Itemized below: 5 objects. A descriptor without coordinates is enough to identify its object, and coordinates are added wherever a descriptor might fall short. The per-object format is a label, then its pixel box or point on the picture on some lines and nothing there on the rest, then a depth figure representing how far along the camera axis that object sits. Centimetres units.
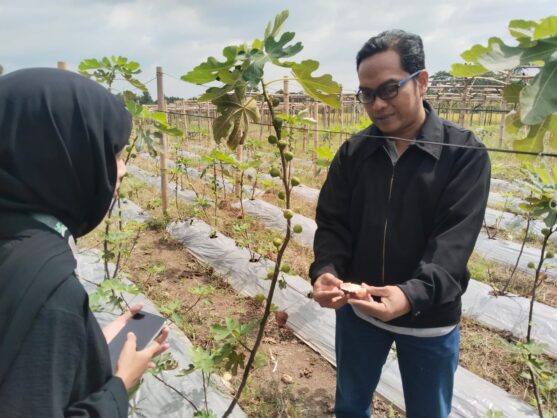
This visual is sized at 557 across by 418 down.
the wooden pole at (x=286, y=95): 646
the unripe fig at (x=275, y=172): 152
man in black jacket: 135
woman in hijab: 77
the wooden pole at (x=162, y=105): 525
